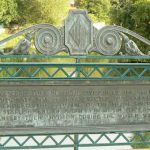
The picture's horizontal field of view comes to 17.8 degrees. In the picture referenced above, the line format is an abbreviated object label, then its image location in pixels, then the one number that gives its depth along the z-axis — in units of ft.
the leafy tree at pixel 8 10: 115.03
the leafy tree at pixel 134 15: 70.23
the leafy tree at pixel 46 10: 101.91
